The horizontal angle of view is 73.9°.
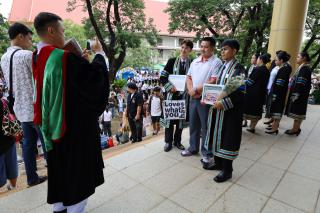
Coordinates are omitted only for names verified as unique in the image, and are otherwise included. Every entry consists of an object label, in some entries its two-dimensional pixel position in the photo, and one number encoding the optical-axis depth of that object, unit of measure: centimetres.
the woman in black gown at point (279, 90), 461
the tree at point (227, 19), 980
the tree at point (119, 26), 1262
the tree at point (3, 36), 902
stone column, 609
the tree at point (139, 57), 2681
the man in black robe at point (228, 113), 271
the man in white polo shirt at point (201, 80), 318
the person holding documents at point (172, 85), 363
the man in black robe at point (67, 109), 153
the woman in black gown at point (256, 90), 452
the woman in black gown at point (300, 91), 454
